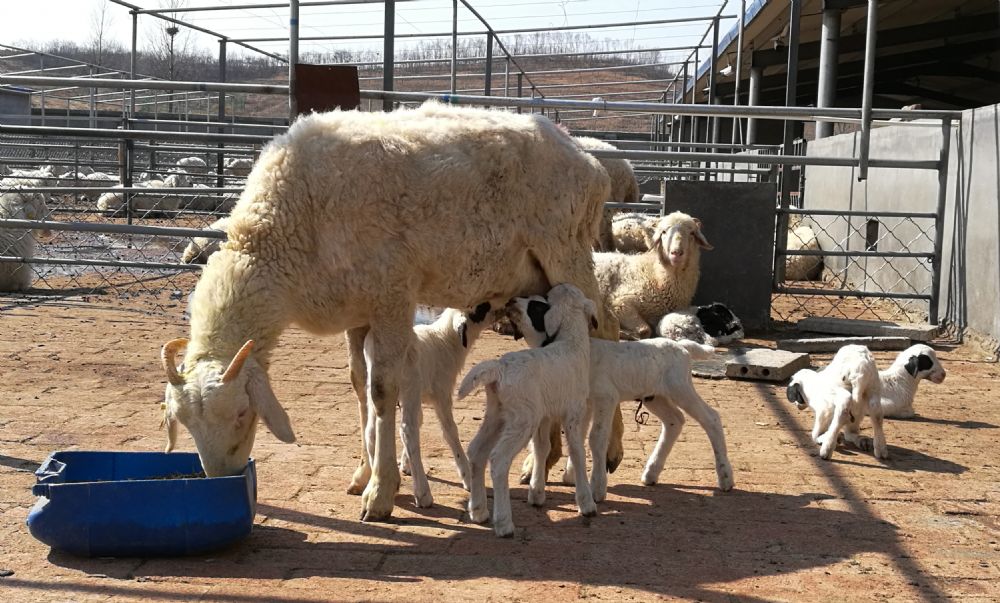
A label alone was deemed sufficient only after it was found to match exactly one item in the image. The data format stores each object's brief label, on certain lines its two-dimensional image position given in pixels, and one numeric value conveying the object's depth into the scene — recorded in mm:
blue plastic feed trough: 4184
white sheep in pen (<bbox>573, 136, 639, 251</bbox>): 12547
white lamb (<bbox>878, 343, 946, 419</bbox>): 6891
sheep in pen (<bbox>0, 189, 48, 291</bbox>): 12227
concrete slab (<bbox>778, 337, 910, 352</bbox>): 9844
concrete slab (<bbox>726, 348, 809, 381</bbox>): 8508
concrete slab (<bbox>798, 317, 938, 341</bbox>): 9984
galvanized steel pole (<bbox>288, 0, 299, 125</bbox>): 6941
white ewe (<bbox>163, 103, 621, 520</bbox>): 4574
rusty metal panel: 6977
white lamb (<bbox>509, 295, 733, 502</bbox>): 5289
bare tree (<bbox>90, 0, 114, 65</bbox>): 20339
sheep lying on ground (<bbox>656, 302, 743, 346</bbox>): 10219
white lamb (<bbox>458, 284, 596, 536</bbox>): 4691
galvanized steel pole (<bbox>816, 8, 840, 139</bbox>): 16469
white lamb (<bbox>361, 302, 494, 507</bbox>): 5258
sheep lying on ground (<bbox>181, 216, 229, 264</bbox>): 13002
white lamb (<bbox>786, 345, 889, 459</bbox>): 6180
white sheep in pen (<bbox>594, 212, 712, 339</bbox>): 10500
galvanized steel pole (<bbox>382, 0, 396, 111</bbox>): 8969
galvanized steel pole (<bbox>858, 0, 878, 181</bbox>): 8852
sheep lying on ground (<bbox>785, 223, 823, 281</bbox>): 14898
